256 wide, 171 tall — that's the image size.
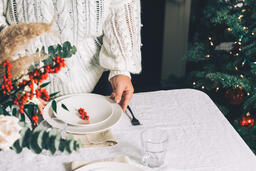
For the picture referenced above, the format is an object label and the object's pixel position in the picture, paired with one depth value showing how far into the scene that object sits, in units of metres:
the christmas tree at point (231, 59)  1.99
